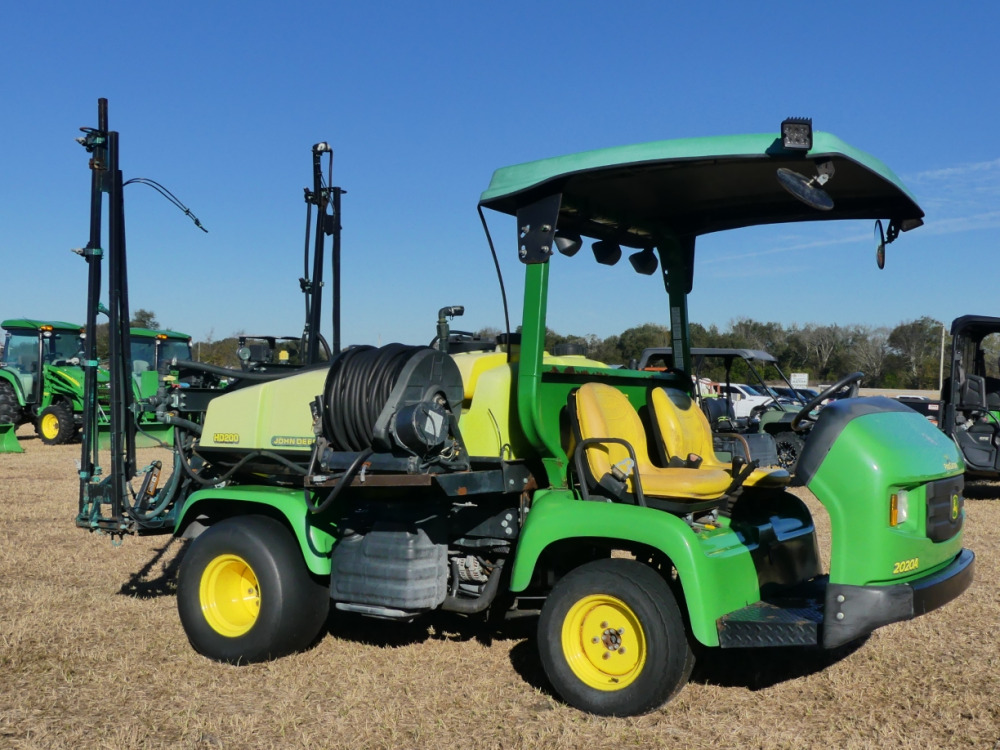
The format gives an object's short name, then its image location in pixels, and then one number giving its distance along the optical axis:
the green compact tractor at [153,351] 16.42
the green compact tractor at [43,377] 17.55
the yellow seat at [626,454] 4.25
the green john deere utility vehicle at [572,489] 3.80
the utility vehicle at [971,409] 10.98
